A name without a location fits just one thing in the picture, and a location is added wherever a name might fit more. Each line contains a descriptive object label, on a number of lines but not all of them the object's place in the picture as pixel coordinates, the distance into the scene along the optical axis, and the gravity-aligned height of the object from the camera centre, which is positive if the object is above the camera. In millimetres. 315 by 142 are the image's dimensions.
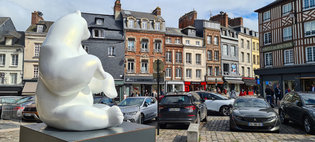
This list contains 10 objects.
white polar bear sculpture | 2727 -85
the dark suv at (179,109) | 8213 -1296
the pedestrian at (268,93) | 16127 -1352
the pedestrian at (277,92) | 17423 -1376
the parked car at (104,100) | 11797 -1383
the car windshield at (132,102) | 10240 -1270
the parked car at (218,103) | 12438 -1580
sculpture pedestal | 2604 -776
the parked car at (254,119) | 7387 -1522
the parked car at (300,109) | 7352 -1284
